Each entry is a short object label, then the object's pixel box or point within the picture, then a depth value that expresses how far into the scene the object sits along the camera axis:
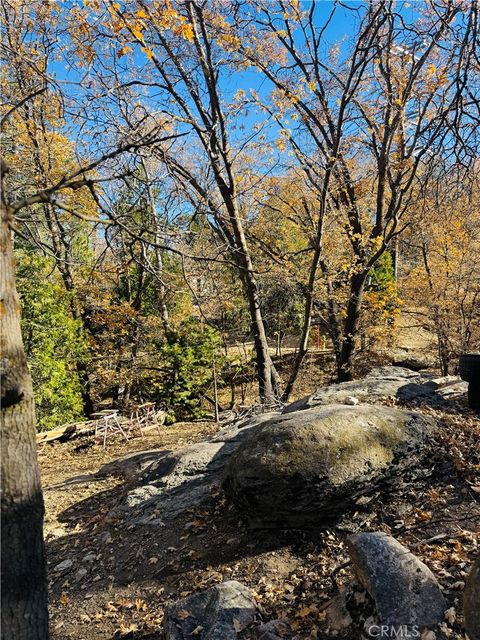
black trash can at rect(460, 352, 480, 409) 5.38
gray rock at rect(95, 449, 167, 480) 6.31
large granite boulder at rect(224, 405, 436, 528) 3.65
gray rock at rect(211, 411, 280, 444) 5.88
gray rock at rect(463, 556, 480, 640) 2.02
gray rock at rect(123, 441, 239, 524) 4.79
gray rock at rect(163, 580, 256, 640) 2.71
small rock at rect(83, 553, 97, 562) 4.37
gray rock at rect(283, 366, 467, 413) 5.79
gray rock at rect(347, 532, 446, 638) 2.38
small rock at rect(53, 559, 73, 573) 4.31
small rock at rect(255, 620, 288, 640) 2.67
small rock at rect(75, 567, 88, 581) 4.11
